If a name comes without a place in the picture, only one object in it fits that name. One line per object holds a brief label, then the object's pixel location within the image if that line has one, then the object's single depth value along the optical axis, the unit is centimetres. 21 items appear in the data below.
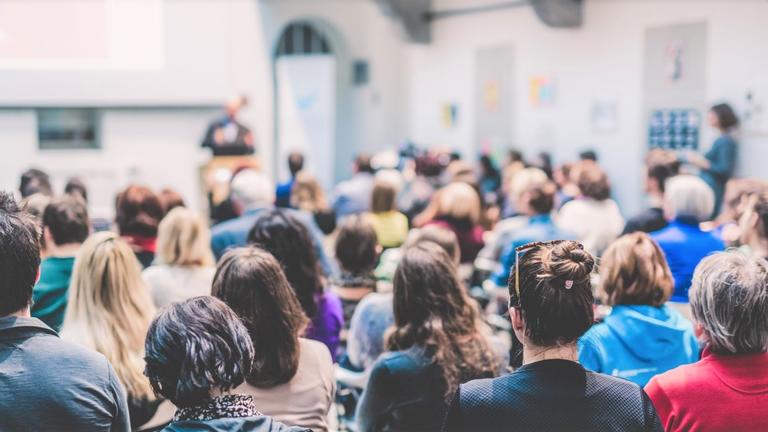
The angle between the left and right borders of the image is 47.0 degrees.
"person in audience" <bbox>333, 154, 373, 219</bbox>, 728
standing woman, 798
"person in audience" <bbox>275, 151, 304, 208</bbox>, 728
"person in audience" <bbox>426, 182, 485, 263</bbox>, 542
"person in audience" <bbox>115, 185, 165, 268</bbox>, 474
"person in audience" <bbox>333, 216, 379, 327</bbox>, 407
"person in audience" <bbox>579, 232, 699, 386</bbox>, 295
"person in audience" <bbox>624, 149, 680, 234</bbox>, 547
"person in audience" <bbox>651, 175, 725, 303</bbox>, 415
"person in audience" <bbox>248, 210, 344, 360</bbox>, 353
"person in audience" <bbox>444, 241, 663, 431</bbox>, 185
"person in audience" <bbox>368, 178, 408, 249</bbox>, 586
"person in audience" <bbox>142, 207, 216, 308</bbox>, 387
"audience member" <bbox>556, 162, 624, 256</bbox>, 554
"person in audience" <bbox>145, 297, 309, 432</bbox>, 175
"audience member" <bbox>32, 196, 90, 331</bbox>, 346
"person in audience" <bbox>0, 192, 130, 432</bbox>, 194
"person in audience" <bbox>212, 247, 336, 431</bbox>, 253
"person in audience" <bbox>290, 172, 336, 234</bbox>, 663
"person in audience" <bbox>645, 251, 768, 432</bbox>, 216
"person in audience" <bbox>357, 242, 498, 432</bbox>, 276
